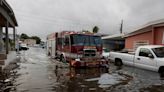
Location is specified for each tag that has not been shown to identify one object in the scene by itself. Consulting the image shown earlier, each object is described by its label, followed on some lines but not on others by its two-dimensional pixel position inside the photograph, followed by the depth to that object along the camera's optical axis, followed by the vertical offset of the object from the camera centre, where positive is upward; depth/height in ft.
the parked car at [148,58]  20.14 -2.35
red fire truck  25.59 -0.68
